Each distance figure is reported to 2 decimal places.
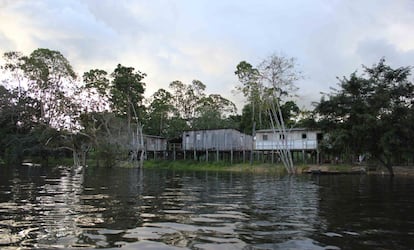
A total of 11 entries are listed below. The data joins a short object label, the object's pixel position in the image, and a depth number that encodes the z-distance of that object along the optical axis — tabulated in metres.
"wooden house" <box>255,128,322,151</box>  52.62
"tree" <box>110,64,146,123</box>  67.38
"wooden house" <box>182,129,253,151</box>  60.17
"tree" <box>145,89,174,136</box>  74.31
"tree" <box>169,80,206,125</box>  79.81
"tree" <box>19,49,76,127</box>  65.19
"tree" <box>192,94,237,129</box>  73.44
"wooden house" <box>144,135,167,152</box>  70.18
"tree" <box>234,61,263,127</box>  48.69
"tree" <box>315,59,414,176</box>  40.75
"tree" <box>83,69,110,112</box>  65.56
